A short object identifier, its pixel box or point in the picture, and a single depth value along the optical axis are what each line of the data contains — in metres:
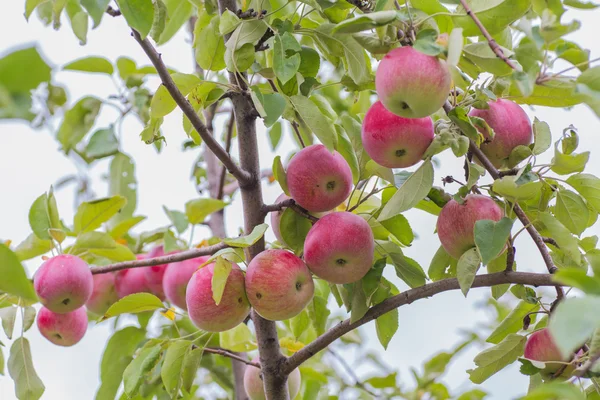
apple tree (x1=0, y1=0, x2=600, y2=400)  2.46
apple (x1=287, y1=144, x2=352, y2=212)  2.56
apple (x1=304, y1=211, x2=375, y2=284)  2.54
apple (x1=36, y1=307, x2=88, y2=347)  2.82
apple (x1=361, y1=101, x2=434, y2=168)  2.51
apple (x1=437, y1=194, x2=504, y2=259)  2.51
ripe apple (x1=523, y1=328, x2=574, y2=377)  2.51
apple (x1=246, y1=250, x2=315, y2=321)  2.55
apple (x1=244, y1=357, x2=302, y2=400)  2.73
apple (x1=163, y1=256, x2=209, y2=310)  2.86
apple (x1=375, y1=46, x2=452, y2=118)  2.45
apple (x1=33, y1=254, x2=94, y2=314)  2.70
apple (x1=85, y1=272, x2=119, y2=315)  2.99
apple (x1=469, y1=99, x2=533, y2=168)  2.54
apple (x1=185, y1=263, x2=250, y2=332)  2.58
